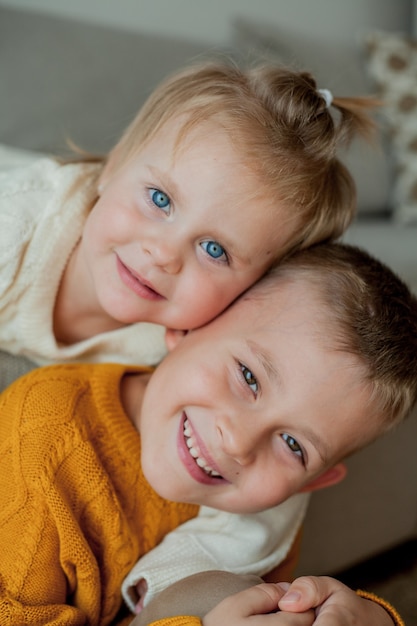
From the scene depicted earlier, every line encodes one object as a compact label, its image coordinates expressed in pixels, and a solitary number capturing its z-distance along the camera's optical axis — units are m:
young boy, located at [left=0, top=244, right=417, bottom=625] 0.86
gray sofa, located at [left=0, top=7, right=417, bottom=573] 1.32
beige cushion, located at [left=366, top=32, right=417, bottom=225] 2.32
